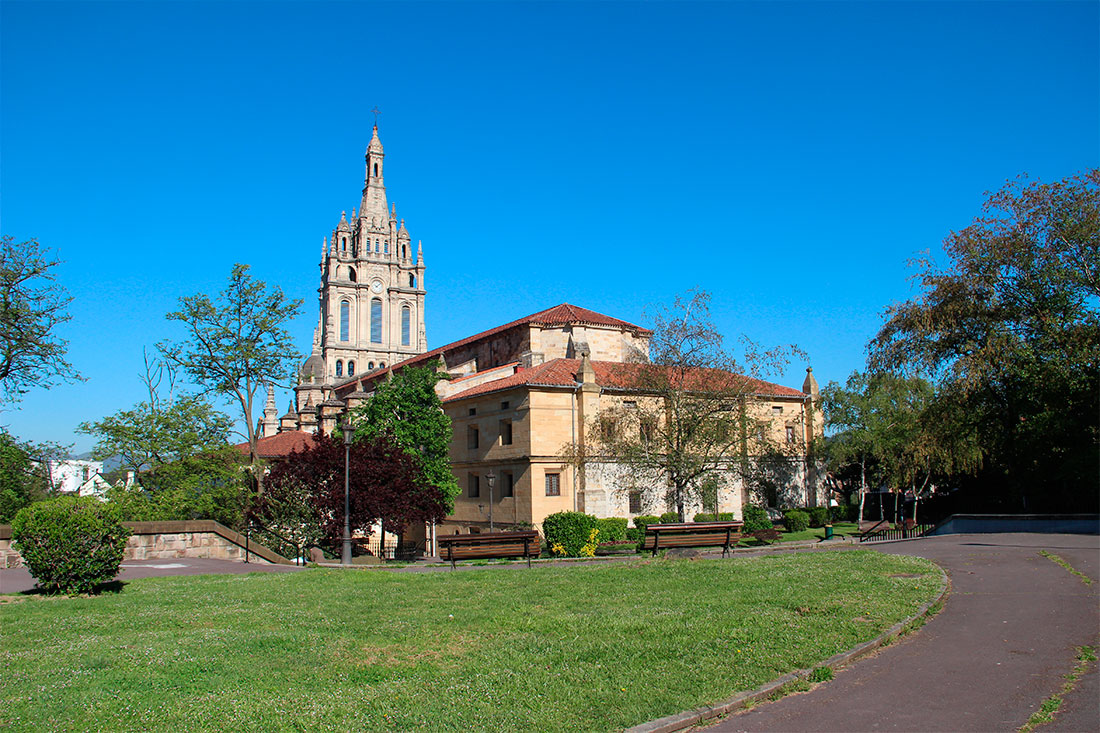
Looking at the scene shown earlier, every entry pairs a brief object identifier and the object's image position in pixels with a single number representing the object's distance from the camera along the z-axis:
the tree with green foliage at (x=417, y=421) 38.56
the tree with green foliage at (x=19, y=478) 23.64
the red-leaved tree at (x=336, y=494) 24.34
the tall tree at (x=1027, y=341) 25.44
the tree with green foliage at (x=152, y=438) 33.72
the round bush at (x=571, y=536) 24.84
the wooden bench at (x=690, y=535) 18.47
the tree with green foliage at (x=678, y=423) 34.44
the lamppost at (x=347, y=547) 19.97
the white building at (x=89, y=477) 32.19
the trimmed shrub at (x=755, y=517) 36.56
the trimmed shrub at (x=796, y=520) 39.59
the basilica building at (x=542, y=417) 37.28
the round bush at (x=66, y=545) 12.67
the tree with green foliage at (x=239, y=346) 39.69
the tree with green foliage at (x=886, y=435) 38.91
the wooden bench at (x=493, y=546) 17.62
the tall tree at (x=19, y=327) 25.77
